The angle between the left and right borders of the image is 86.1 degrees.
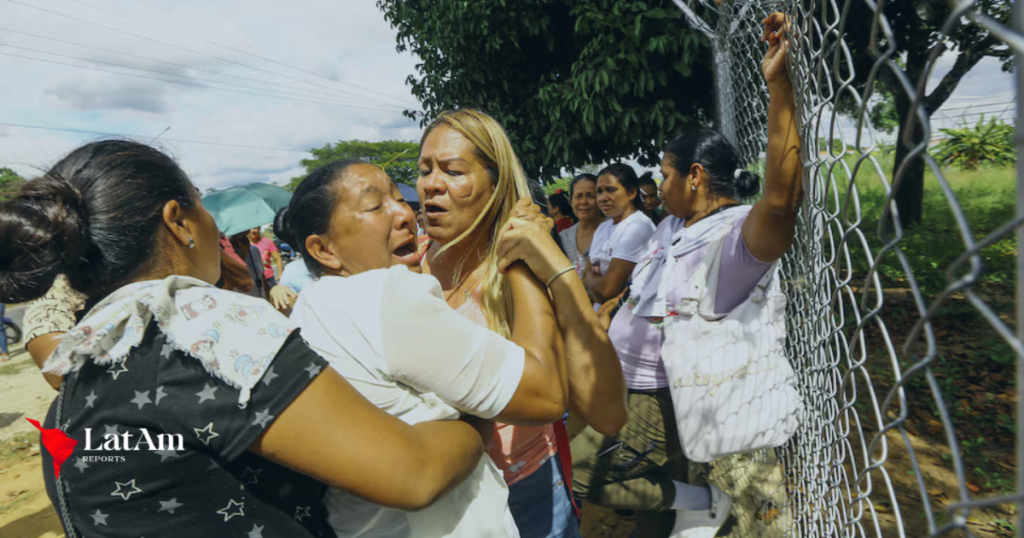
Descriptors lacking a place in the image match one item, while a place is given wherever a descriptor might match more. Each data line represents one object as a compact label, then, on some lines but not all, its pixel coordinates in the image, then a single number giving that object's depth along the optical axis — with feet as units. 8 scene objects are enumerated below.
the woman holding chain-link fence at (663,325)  7.11
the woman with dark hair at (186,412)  2.99
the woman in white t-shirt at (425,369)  3.59
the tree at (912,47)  14.46
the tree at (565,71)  15.97
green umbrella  17.93
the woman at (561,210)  19.79
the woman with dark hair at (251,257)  16.75
